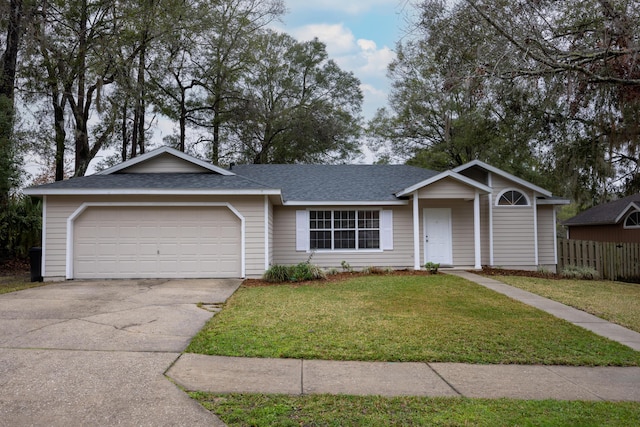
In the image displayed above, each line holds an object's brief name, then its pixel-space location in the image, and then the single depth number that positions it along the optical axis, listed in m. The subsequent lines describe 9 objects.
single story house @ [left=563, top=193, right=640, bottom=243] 19.22
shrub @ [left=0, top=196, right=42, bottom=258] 15.55
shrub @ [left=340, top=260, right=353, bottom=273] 14.02
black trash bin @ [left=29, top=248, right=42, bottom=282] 11.89
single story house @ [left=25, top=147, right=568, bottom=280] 11.86
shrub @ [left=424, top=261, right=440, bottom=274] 13.02
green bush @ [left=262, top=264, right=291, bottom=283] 11.54
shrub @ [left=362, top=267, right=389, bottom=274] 13.62
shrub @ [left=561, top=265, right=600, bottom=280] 13.95
